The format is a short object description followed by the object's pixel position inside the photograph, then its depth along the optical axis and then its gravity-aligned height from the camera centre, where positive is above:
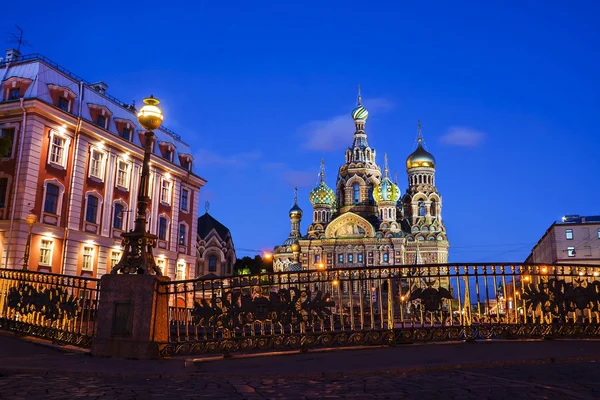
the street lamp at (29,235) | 20.59 +3.39
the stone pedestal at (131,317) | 9.87 -0.02
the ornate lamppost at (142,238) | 10.46 +1.54
